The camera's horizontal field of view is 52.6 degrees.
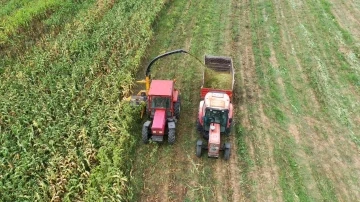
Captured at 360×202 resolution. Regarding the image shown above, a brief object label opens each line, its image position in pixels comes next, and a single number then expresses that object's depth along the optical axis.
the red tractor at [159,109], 12.70
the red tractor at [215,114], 12.30
